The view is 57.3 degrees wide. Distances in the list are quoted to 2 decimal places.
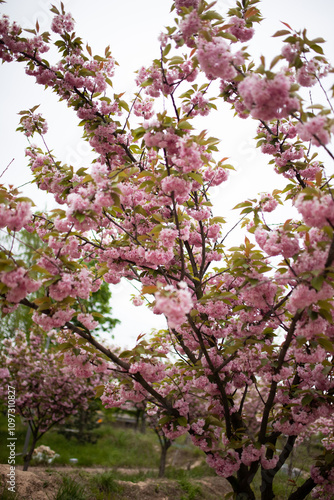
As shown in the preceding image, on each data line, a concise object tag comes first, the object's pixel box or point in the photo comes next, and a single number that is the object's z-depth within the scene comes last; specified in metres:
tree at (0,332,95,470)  7.32
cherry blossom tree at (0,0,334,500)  2.06
